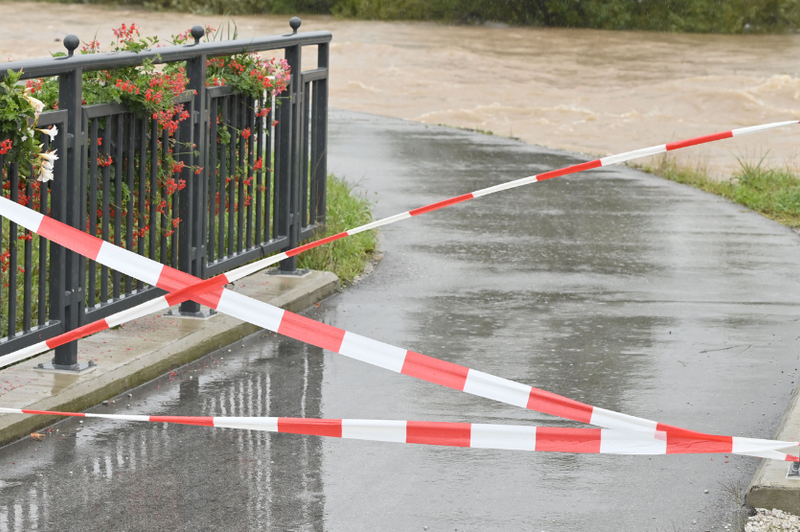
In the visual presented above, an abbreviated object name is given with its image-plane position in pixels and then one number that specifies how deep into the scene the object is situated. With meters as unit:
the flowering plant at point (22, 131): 9.84
